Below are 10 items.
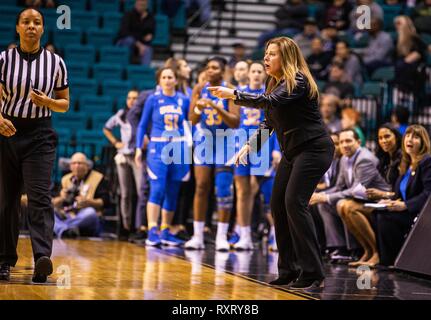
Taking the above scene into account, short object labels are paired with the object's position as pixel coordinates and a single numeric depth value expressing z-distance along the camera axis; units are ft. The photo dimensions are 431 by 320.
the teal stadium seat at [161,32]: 47.11
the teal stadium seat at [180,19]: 48.91
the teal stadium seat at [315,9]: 48.68
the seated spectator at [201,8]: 50.14
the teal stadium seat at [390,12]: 47.32
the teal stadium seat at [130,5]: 47.55
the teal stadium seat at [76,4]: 46.46
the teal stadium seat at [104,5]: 47.19
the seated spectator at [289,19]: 47.06
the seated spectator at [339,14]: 46.85
